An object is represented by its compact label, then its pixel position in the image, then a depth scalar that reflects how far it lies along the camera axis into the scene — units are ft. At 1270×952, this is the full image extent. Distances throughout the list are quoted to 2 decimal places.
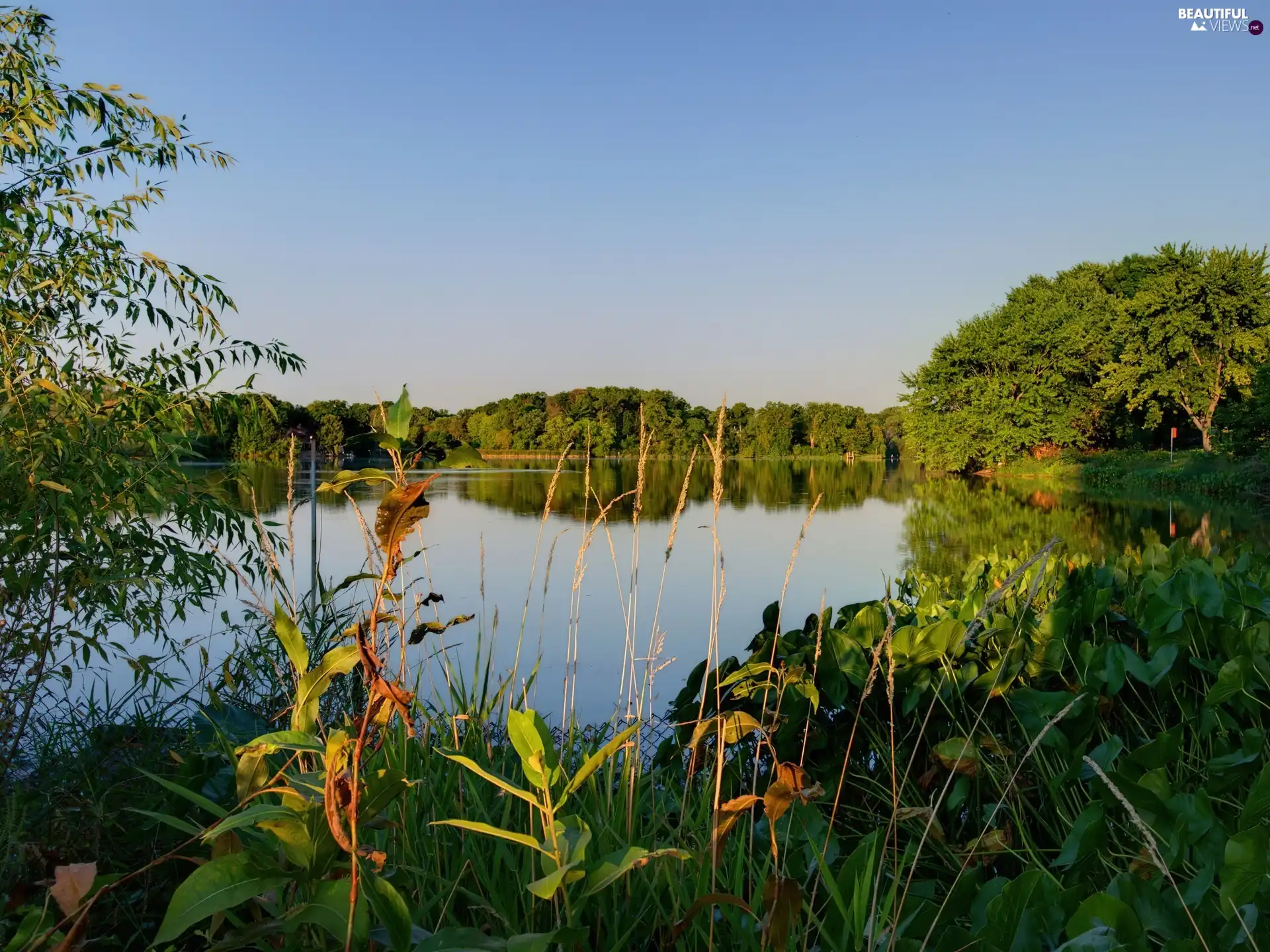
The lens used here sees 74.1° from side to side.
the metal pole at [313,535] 7.58
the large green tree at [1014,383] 100.89
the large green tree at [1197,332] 83.25
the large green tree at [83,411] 8.00
